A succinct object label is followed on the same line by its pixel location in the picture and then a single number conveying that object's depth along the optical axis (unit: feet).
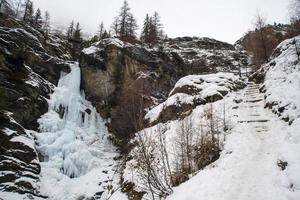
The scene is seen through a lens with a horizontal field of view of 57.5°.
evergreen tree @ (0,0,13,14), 112.36
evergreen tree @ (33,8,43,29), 160.35
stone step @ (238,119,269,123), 44.66
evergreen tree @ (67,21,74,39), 185.59
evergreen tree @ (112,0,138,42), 153.17
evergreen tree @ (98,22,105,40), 182.80
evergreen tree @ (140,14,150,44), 155.74
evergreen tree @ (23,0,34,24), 161.19
